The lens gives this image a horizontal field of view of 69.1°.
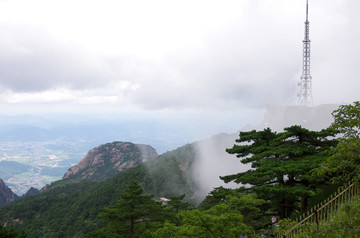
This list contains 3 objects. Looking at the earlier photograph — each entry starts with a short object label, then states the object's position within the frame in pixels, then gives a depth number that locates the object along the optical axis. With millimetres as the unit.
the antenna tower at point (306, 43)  51156
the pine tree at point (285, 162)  13312
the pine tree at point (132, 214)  21844
